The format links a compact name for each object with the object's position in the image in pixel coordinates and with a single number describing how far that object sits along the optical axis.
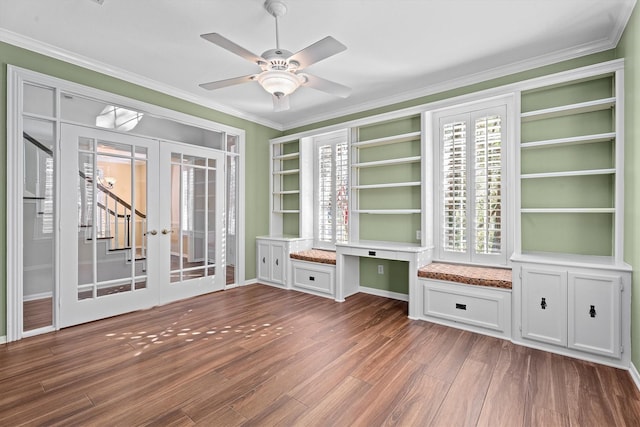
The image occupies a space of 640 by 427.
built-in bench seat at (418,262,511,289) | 3.01
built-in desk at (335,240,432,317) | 3.57
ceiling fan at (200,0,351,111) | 2.05
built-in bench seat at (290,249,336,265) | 4.38
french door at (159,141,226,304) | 4.04
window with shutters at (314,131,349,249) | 4.79
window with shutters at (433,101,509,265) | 3.46
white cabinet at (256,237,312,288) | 4.82
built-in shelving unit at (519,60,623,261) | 2.81
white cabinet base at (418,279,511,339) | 2.99
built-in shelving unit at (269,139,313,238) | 5.10
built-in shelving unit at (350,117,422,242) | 4.10
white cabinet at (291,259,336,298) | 4.34
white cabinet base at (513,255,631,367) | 2.42
